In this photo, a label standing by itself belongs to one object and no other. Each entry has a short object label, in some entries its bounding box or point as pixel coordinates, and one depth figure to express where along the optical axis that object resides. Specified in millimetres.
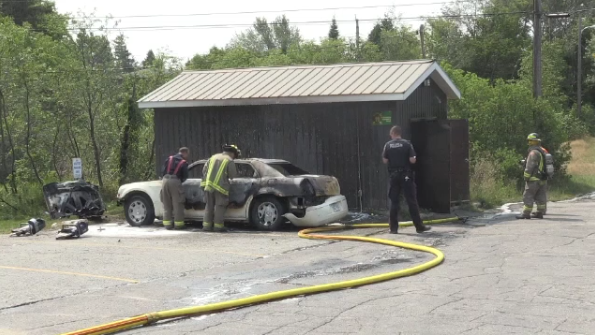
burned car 14797
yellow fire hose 7250
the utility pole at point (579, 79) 52125
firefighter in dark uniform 15445
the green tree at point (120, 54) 22859
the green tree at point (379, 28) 77562
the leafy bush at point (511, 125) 23766
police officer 13820
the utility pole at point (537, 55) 25234
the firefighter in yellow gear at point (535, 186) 16156
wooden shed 16812
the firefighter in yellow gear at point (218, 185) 14922
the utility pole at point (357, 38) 57622
